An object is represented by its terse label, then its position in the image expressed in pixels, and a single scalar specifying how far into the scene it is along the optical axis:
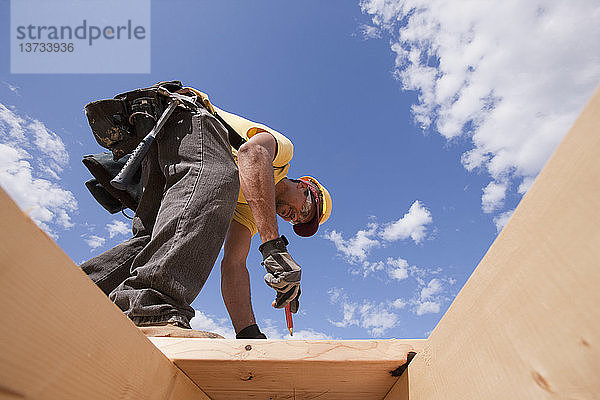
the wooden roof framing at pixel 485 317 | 0.27
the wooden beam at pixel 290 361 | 0.72
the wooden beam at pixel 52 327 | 0.30
